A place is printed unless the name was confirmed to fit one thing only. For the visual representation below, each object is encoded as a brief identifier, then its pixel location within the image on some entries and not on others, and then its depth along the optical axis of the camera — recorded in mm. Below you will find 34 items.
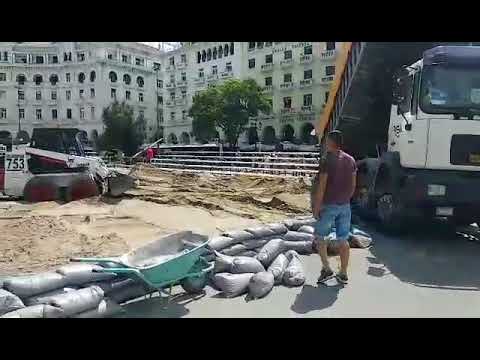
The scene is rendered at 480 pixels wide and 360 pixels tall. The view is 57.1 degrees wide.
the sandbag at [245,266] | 4652
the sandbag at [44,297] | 3623
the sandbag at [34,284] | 3639
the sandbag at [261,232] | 5766
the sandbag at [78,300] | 3430
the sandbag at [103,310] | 3543
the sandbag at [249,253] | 5439
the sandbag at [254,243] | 5576
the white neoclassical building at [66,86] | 66062
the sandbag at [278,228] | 6055
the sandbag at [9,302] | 3412
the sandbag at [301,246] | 5828
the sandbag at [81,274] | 3873
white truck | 5812
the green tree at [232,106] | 41500
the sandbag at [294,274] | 4664
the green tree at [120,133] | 52031
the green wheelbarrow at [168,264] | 3826
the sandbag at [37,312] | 3256
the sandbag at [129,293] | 3989
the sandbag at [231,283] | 4336
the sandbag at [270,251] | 5070
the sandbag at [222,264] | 4625
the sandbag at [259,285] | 4297
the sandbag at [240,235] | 5461
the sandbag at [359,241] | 6363
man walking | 4578
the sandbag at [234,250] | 5222
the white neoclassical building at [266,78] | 43562
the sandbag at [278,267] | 4739
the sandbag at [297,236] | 6074
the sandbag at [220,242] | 5088
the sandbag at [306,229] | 6387
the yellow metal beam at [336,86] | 8002
